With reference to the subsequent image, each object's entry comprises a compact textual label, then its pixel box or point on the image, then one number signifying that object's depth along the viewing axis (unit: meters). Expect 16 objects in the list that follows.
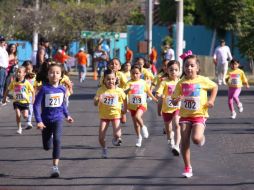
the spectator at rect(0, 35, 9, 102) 23.92
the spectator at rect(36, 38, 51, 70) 24.17
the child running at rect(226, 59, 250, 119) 20.72
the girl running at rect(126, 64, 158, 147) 15.36
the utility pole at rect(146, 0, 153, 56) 41.19
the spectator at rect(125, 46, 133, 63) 43.56
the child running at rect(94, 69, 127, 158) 13.70
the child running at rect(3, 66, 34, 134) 17.70
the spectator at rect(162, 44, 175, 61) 38.33
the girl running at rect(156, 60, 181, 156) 14.40
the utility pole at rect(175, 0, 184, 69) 37.28
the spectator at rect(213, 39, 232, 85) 35.62
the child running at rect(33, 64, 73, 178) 11.73
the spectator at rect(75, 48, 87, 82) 39.00
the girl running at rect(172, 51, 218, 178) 11.36
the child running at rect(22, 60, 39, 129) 18.28
